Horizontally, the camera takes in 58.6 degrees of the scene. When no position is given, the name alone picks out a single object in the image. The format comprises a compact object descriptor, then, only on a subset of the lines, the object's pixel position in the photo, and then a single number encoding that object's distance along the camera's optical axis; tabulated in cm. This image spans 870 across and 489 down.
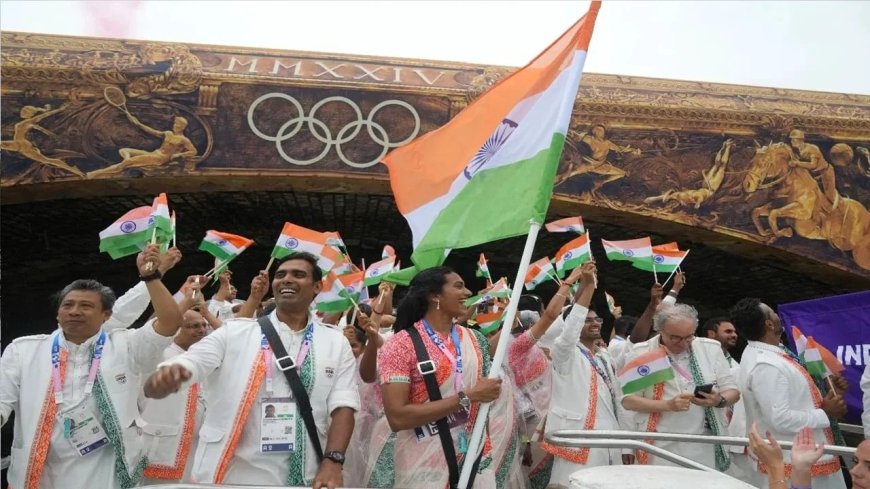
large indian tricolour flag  317
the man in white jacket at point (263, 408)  295
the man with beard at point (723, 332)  588
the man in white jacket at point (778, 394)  431
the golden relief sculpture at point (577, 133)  958
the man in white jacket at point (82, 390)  331
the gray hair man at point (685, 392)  451
